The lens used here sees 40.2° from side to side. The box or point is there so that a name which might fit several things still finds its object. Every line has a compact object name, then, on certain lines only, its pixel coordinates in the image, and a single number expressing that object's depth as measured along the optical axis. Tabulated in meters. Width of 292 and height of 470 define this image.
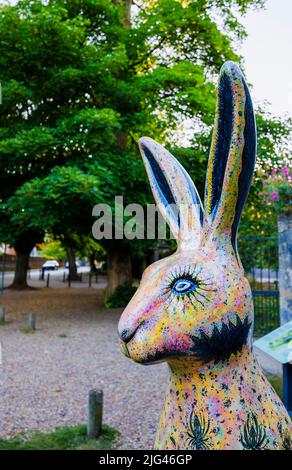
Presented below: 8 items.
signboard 3.80
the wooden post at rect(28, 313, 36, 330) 10.15
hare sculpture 1.55
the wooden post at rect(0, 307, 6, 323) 10.90
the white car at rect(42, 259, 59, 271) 47.74
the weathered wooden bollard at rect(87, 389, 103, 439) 4.16
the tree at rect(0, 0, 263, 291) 9.63
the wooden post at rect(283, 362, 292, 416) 4.14
